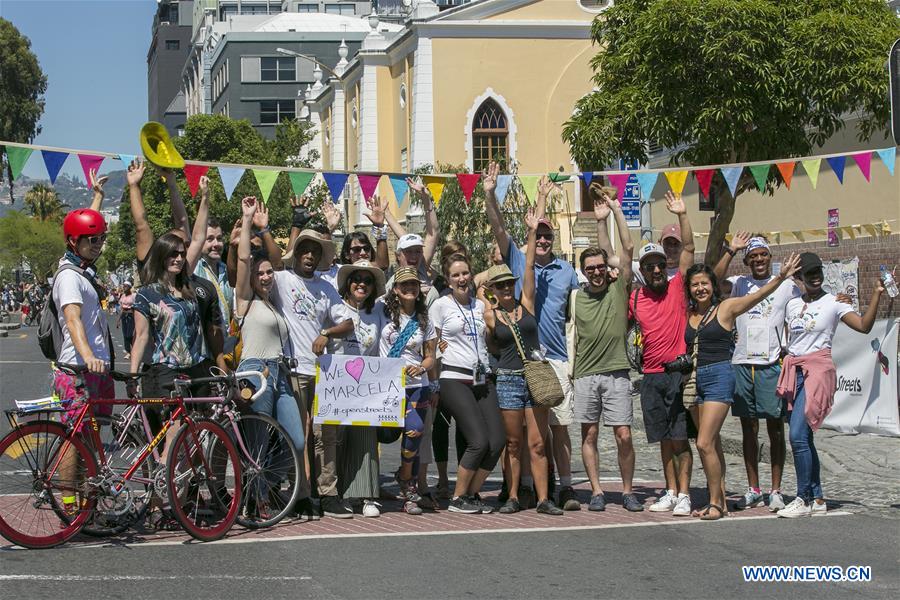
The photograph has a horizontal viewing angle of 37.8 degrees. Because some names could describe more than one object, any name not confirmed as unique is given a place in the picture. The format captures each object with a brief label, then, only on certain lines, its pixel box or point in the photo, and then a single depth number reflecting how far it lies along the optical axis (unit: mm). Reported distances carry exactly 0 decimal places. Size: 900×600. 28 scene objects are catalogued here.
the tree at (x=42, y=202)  131125
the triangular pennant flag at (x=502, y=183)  12015
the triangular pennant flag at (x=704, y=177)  13383
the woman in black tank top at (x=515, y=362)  9844
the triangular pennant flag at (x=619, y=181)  13406
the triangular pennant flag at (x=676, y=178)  12982
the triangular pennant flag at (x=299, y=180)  11914
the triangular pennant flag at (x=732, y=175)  13133
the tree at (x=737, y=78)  19250
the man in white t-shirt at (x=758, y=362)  10109
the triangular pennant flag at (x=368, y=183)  12609
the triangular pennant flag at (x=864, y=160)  12702
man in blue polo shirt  10102
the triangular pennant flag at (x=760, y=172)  13243
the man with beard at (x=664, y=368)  9875
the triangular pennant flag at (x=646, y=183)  13062
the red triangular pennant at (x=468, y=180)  12672
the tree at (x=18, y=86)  67562
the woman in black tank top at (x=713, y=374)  9609
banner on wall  14398
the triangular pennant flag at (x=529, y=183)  12417
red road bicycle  8047
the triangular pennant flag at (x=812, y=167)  12938
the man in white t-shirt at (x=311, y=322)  9562
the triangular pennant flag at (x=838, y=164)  13227
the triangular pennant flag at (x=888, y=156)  12372
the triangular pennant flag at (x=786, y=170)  13217
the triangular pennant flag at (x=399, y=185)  12398
